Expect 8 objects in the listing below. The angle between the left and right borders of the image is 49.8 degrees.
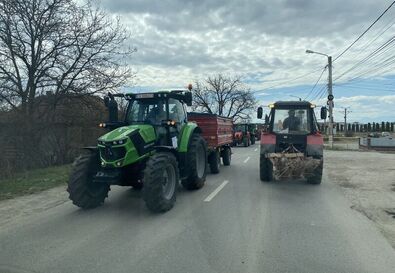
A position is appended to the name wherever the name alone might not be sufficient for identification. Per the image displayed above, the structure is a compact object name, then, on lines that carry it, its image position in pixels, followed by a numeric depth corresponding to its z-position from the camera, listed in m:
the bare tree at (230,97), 70.88
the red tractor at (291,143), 12.06
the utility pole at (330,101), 31.67
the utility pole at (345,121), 97.75
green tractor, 8.20
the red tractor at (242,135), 38.62
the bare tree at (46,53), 18.41
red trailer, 15.06
